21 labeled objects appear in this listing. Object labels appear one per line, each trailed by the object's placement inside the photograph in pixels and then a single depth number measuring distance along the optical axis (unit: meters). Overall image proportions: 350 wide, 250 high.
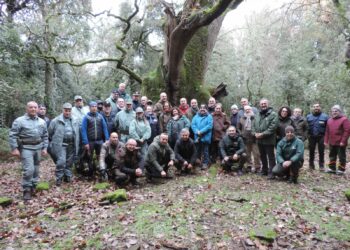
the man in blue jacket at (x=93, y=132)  8.00
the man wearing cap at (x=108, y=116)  8.69
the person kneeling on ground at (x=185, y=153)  8.36
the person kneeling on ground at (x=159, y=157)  7.98
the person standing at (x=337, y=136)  8.47
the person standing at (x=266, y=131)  8.03
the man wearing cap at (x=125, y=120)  8.51
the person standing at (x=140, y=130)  8.28
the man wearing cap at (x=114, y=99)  9.24
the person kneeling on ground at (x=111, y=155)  7.70
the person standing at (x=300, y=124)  8.63
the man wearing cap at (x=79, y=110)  8.39
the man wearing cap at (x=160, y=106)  9.40
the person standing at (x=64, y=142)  7.67
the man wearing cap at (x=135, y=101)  9.55
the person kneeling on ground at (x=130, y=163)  7.59
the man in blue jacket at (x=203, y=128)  8.77
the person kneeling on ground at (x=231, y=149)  8.43
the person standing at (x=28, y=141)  6.61
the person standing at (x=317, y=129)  8.89
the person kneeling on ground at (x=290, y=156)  7.60
